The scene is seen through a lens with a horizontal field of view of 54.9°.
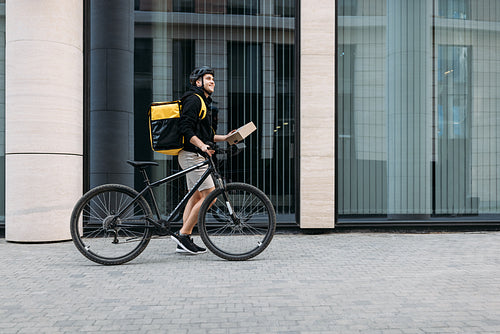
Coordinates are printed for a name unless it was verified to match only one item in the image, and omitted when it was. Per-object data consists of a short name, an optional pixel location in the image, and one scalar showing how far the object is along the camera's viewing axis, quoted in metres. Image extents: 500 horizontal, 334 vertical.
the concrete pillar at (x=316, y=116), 7.29
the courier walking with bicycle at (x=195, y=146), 5.43
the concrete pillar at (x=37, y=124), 6.40
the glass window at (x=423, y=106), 7.71
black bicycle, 5.12
